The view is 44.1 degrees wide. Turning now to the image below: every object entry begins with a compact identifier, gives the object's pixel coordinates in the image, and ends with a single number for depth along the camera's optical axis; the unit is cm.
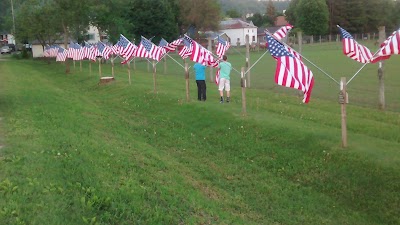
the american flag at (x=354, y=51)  1239
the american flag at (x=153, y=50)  2123
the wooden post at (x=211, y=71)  2492
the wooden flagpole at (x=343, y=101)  998
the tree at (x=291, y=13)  8975
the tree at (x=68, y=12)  3919
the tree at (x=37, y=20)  4181
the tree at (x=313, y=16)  7750
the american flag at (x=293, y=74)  1012
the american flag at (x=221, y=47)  2218
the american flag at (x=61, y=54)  3681
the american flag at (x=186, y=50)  2330
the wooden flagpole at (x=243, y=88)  1357
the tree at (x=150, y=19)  6400
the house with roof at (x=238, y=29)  10332
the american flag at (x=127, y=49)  2327
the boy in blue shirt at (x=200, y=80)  1708
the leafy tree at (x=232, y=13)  14252
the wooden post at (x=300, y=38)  1903
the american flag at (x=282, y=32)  1374
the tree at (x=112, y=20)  4981
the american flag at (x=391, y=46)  998
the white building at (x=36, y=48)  7244
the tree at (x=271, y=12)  12794
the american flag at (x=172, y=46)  2411
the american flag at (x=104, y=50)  3022
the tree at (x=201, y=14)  7425
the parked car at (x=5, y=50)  8378
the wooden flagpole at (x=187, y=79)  1681
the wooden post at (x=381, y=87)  1488
